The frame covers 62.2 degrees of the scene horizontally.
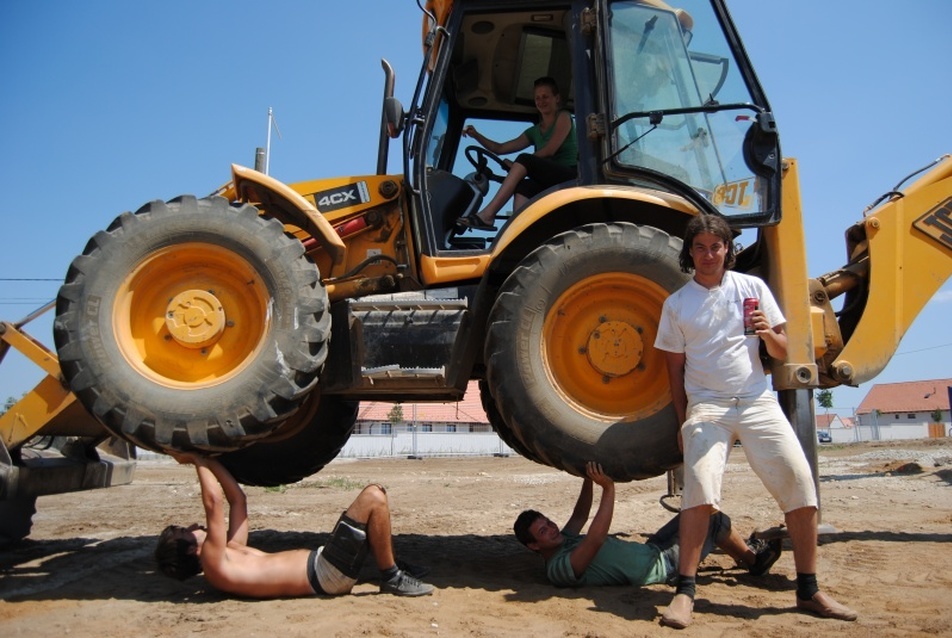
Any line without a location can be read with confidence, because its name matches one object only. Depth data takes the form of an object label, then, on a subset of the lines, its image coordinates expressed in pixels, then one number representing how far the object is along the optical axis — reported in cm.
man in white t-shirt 362
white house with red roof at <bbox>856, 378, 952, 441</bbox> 5598
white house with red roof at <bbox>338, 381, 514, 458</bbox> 2720
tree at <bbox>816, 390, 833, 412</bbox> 6175
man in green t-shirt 422
